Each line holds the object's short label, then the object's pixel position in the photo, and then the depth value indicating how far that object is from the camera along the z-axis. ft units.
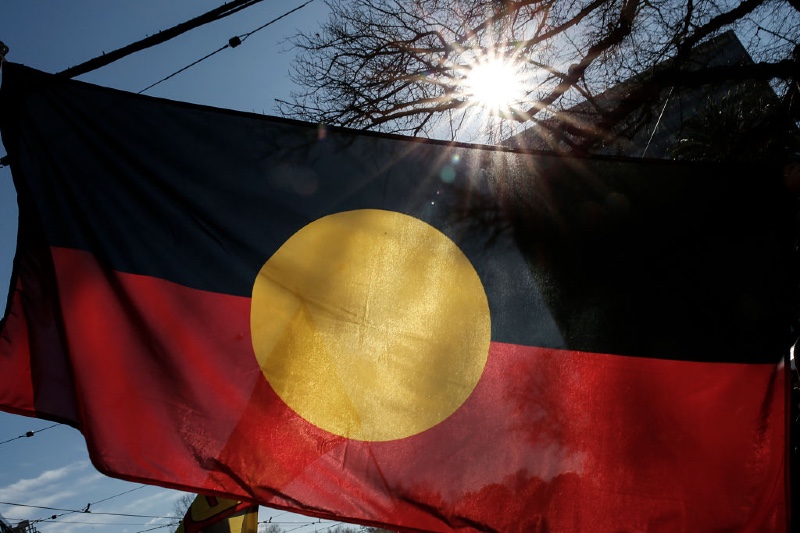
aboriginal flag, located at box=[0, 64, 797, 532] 8.49
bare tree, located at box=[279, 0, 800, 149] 19.95
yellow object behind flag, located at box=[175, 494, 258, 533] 26.13
